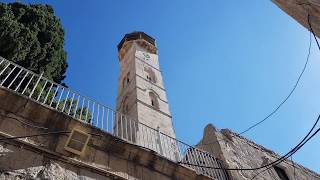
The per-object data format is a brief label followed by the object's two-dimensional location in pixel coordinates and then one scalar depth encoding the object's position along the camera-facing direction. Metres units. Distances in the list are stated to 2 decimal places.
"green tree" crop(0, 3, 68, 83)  7.96
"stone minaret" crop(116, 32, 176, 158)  12.06
